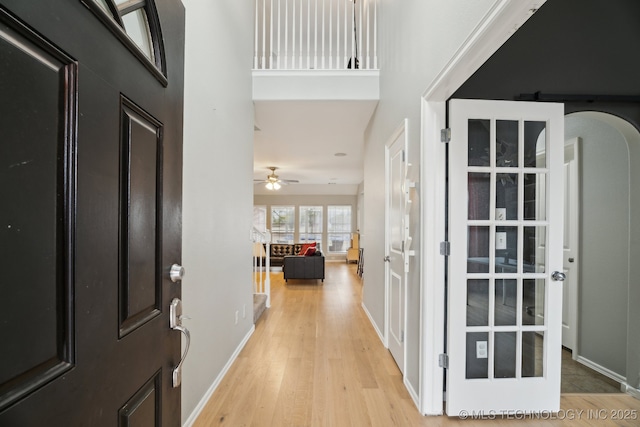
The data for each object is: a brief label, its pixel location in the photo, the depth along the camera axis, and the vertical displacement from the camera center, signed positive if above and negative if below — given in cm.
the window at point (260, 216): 1096 -18
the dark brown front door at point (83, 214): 45 -1
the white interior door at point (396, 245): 248 -31
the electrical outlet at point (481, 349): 197 -92
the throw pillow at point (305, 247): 704 -91
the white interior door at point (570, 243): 287 -30
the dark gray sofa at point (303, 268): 647 -124
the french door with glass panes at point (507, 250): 195 -25
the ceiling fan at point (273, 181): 720 +77
